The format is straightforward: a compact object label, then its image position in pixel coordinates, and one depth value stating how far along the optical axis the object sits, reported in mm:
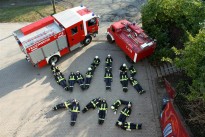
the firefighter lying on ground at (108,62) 16828
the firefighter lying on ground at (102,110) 13922
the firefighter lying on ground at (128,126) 13523
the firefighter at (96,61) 17062
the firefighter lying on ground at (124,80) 15475
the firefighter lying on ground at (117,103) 14414
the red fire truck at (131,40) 15734
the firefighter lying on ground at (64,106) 14530
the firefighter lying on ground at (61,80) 15769
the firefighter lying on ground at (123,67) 16406
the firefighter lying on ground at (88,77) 15750
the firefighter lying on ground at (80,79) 15691
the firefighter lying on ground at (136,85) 15338
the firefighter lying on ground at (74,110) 14000
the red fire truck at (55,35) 15562
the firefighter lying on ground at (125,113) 14016
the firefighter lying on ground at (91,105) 14411
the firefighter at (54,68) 16483
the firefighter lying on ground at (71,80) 15642
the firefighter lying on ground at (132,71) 16328
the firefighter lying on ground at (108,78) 15654
